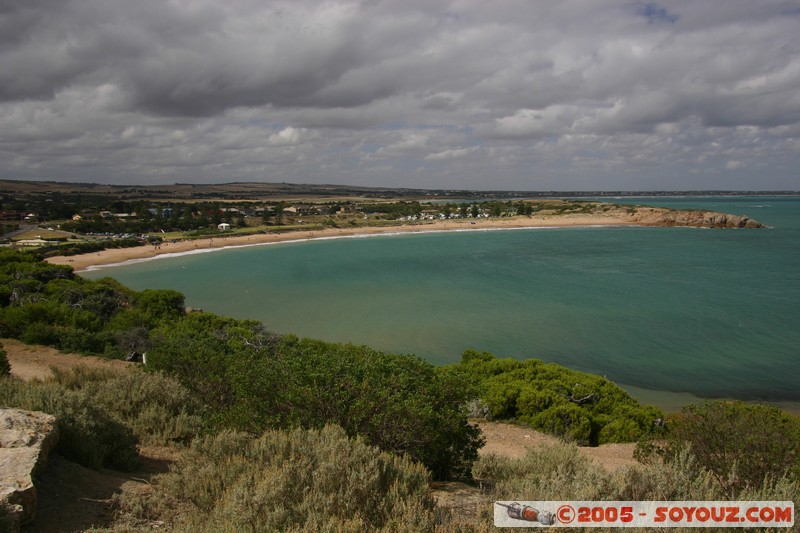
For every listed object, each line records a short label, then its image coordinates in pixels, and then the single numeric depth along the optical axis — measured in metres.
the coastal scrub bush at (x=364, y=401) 6.97
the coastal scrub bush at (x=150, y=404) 7.68
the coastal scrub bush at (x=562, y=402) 12.59
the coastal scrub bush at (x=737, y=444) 6.74
